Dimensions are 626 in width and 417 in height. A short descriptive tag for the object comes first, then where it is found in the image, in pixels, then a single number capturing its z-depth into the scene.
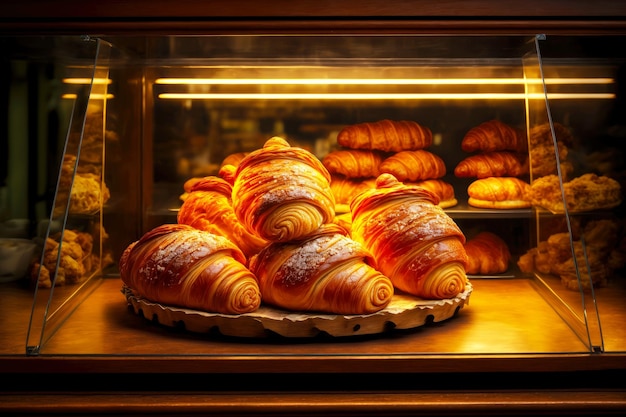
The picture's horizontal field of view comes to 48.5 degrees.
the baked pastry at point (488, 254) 2.13
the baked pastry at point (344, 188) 2.18
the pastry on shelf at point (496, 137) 2.07
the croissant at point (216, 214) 1.88
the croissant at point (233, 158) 2.13
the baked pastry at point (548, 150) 1.70
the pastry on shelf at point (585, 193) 1.72
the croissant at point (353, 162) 2.14
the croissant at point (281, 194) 1.62
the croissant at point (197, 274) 1.60
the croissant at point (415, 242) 1.69
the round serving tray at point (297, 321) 1.58
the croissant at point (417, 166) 2.12
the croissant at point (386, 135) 2.12
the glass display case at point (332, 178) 1.52
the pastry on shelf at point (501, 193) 2.07
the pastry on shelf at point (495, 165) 2.07
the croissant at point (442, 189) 2.11
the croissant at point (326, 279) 1.57
